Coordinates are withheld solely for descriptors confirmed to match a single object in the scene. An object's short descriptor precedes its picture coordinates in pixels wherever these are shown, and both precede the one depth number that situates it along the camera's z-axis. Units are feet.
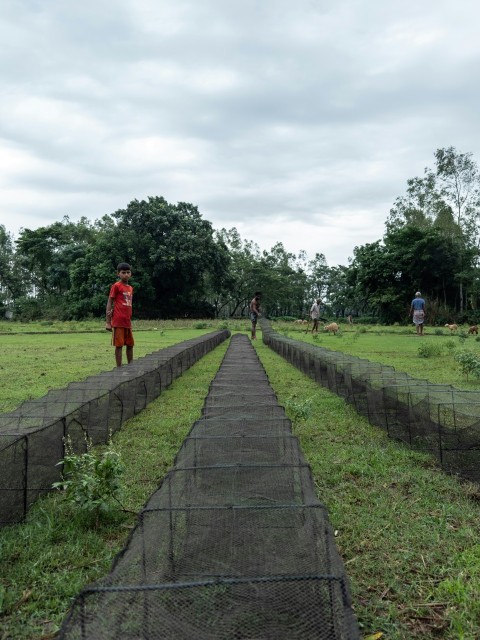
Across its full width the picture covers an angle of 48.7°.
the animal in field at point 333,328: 75.72
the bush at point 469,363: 26.63
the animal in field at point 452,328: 74.95
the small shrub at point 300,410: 18.01
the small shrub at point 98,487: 10.30
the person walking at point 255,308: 56.29
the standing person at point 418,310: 63.41
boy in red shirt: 26.91
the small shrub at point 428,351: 40.11
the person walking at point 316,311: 67.92
